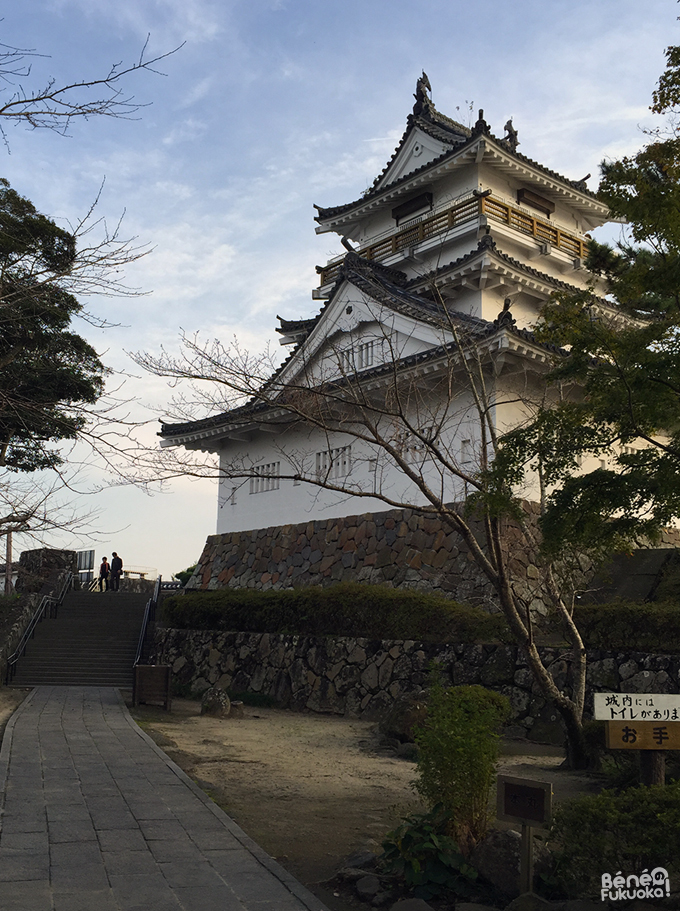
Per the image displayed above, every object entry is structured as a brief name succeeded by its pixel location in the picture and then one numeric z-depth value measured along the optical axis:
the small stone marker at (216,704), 14.91
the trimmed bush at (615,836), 4.47
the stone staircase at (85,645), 19.06
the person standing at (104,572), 31.69
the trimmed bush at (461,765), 5.76
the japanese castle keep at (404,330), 17.61
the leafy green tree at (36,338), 6.29
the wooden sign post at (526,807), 4.92
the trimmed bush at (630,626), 11.91
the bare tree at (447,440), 8.44
